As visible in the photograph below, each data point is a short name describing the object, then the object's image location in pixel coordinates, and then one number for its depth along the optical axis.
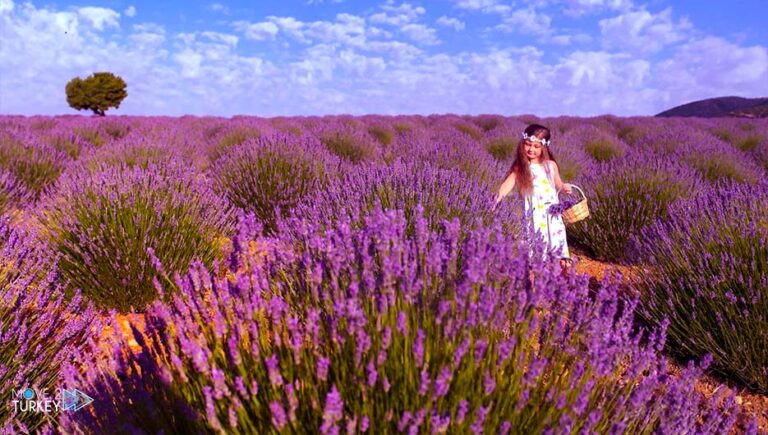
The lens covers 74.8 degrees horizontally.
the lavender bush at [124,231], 3.58
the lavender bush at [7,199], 4.98
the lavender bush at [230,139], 10.28
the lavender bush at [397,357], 1.39
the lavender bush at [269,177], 5.70
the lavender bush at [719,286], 2.93
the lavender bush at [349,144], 8.90
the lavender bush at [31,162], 7.10
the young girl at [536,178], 4.32
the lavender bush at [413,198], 3.51
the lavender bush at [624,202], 5.35
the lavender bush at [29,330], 2.26
